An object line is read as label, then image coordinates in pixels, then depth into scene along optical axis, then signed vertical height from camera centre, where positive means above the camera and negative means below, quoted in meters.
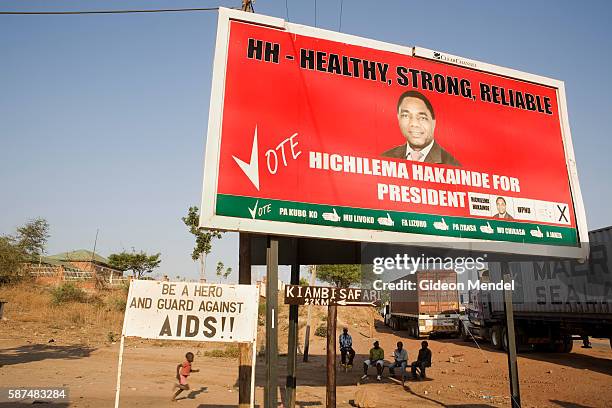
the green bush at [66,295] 34.72 +0.64
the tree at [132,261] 66.62 +6.48
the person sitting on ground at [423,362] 15.85 -1.79
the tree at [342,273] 62.20 +5.25
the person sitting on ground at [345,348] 18.47 -1.60
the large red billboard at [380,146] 7.62 +3.28
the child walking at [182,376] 11.48 -1.85
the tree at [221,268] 59.72 +5.11
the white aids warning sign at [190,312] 6.77 -0.09
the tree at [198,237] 38.94 +6.16
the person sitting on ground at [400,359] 15.55 -1.67
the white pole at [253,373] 6.55 -1.00
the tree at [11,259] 38.88 +3.88
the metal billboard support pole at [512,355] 8.91 -0.84
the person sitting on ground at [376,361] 15.98 -1.85
